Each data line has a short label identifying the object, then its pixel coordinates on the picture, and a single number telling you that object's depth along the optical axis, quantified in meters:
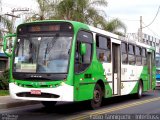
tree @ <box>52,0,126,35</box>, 26.98
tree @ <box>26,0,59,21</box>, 25.86
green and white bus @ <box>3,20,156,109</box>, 11.89
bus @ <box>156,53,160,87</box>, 27.47
